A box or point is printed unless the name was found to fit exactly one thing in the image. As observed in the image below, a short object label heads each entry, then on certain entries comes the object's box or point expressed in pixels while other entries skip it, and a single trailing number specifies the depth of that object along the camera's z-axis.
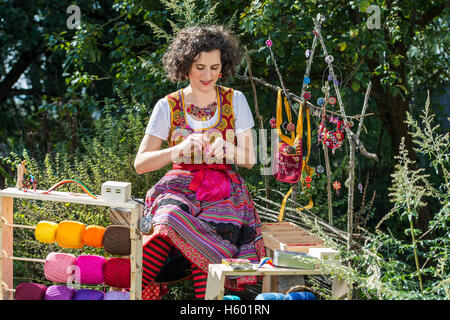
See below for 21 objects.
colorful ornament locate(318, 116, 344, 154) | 5.74
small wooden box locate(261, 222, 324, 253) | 5.00
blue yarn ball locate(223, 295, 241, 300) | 4.23
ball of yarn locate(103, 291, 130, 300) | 4.48
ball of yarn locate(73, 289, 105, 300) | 4.51
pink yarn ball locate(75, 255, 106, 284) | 4.57
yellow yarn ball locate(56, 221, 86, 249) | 4.62
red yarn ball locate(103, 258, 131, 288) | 4.55
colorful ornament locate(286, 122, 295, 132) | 5.90
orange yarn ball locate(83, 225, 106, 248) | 4.57
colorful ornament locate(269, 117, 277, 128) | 6.25
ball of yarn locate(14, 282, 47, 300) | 4.55
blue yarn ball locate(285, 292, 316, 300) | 4.22
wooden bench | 4.15
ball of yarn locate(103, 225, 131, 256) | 4.41
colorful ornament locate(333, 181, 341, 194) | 5.75
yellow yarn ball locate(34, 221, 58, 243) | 4.69
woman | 4.77
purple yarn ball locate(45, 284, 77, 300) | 4.52
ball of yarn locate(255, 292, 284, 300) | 4.18
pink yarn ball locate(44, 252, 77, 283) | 4.60
